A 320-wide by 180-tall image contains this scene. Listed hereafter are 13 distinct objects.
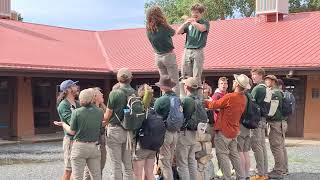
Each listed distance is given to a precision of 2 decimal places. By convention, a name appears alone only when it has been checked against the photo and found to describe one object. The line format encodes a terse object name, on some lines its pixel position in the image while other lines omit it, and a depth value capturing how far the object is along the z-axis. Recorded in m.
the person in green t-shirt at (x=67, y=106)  6.26
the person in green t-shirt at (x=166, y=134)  6.55
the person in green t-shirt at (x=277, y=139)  8.64
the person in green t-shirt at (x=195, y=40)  7.13
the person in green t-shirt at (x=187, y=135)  6.86
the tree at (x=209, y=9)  32.66
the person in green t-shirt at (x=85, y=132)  5.93
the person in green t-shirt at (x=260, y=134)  8.06
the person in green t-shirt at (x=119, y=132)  6.29
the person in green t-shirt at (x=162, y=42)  6.88
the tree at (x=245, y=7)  34.12
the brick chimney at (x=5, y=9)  21.26
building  16.23
